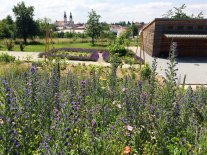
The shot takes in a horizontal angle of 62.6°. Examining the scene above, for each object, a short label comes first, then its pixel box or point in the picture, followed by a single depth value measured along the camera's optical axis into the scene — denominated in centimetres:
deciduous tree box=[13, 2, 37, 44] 2810
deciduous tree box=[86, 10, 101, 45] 2722
